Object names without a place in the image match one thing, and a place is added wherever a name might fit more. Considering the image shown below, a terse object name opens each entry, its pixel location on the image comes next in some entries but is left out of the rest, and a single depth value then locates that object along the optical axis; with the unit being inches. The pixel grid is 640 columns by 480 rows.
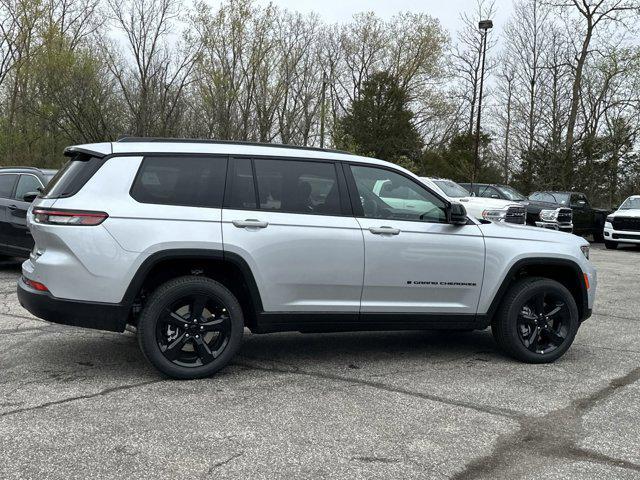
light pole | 1248.8
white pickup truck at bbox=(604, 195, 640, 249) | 776.9
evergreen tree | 1744.6
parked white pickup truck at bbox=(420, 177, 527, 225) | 609.6
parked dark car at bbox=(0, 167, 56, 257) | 401.1
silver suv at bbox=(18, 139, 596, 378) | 182.7
